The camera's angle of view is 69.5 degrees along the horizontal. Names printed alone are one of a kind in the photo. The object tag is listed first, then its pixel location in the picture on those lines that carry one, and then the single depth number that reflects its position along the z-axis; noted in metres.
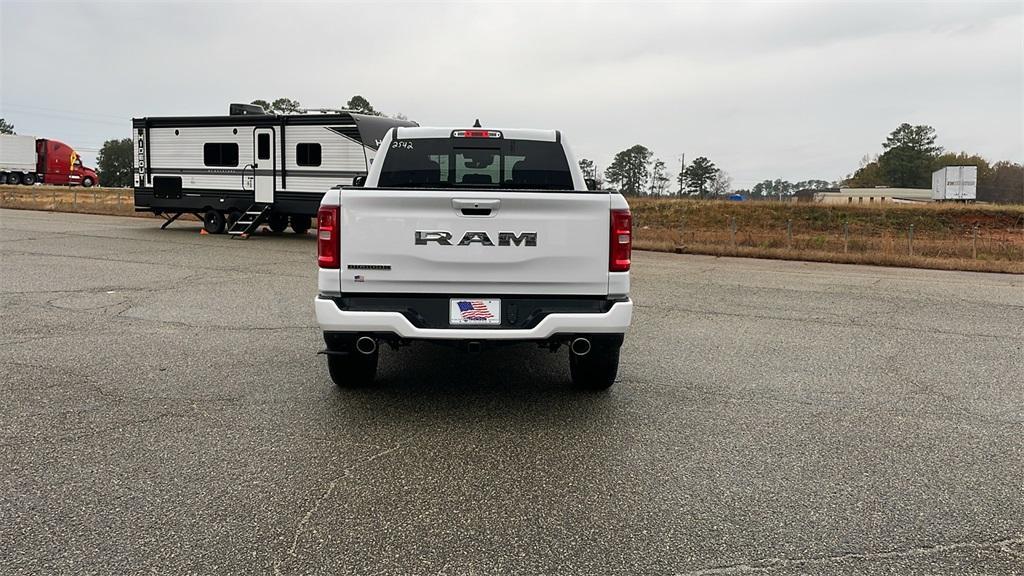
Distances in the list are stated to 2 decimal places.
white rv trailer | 17.64
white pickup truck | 4.75
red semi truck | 46.69
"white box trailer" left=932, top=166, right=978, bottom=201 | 57.69
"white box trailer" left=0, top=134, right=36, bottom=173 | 46.56
